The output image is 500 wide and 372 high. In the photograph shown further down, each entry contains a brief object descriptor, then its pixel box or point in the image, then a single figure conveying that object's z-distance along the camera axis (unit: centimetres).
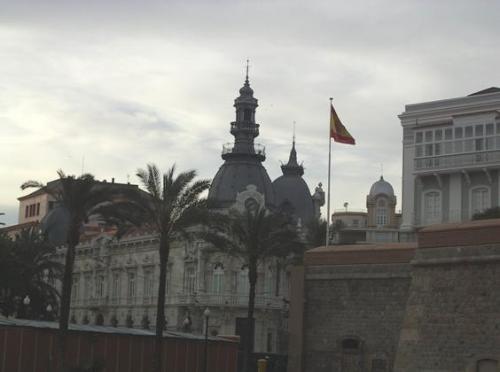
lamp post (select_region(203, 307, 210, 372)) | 4554
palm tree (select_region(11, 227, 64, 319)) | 6047
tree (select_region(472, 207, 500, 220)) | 5556
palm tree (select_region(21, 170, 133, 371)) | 4300
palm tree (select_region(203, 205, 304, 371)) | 5200
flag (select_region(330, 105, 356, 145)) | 4966
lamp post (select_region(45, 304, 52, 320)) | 5984
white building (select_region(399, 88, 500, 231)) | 6041
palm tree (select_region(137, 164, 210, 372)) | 4303
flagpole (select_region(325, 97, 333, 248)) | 4857
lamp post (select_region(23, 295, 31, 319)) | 5533
